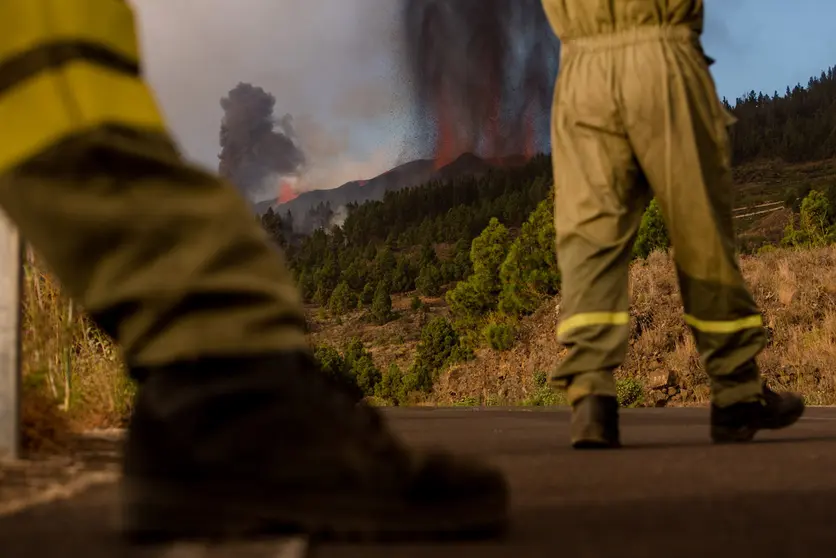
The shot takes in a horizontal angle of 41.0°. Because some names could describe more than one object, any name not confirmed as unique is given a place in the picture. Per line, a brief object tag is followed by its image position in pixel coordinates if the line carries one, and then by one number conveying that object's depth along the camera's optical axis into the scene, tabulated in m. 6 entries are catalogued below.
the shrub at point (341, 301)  51.53
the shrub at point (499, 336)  19.83
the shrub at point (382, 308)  48.41
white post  2.21
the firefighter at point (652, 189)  3.28
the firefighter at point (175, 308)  1.28
